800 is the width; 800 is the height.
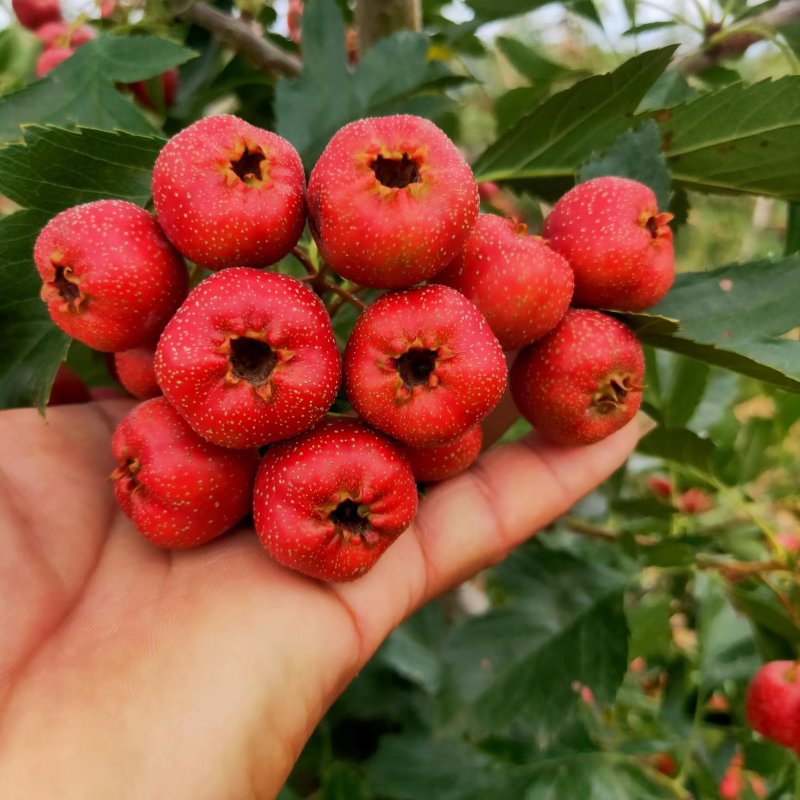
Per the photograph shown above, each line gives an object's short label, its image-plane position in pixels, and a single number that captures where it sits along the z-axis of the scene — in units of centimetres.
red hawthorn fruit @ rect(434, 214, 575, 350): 12
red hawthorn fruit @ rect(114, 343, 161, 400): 13
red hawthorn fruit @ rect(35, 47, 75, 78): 19
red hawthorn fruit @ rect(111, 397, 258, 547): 12
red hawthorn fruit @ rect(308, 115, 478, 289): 10
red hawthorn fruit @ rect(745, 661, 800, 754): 17
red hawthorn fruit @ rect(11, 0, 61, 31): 23
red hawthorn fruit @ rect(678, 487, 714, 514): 27
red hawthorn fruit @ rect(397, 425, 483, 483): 13
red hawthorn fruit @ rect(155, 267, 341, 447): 10
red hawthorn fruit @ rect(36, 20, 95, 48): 20
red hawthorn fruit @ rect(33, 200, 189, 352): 11
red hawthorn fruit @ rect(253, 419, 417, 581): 11
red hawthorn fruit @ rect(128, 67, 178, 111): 19
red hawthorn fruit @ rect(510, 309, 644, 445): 13
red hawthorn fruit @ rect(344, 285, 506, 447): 11
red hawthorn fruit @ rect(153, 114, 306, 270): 11
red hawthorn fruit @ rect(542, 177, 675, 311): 13
